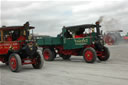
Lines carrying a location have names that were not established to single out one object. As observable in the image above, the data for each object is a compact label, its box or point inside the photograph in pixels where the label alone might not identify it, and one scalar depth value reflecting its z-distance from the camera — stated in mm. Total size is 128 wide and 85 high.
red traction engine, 8305
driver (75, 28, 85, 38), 11992
